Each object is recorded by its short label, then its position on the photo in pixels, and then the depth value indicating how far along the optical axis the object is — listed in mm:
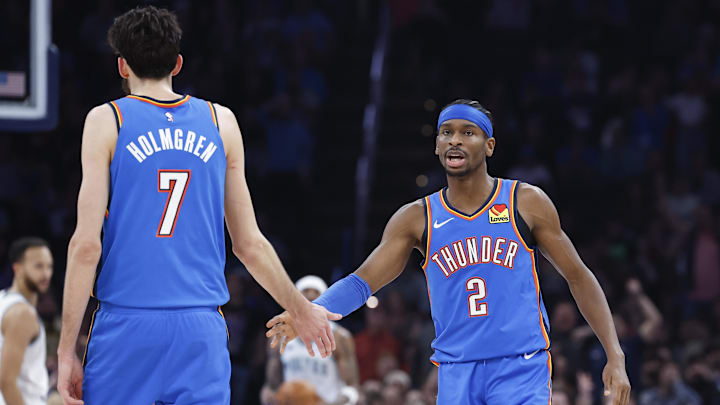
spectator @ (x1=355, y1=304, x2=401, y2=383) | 22328
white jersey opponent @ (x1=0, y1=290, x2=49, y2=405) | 13617
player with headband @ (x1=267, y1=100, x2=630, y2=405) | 10406
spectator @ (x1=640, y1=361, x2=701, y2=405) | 20094
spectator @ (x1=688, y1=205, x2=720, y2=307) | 23781
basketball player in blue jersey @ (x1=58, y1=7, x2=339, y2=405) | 7887
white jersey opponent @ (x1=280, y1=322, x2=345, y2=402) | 18734
